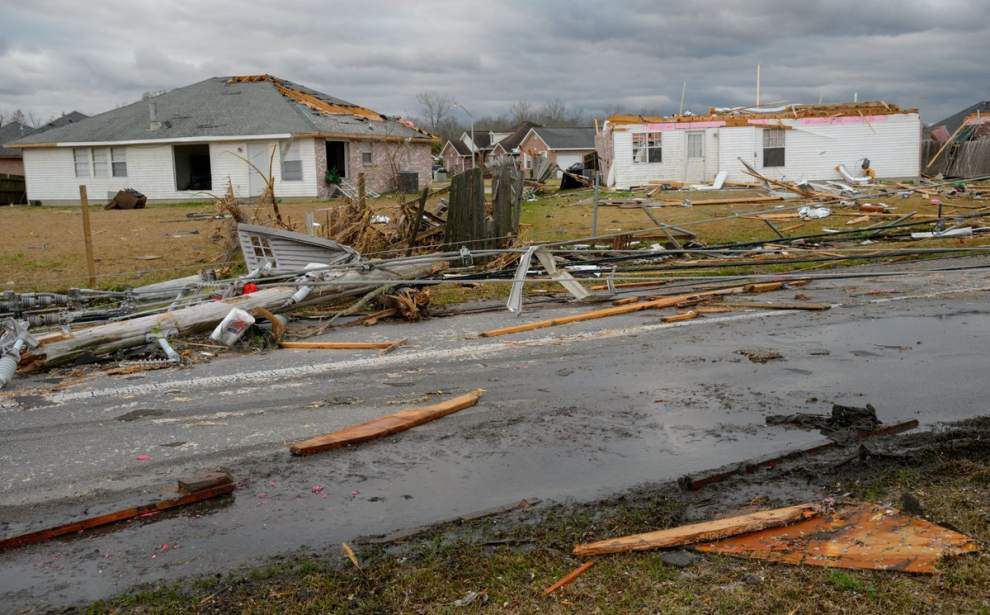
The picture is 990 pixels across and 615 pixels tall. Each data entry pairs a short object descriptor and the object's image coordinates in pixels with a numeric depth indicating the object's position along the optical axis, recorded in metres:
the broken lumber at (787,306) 10.39
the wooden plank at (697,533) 4.19
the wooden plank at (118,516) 4.49
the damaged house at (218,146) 34.22
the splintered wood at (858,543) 3.98
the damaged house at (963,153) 35.91
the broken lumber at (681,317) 9.92
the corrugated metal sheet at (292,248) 12.01
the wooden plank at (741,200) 25.70
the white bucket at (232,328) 9.03
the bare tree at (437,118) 103.94
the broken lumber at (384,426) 5.76
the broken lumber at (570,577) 3.85
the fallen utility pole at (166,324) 8.29
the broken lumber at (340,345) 8.92
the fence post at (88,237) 12.91
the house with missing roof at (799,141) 34.53
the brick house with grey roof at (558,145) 66.81
